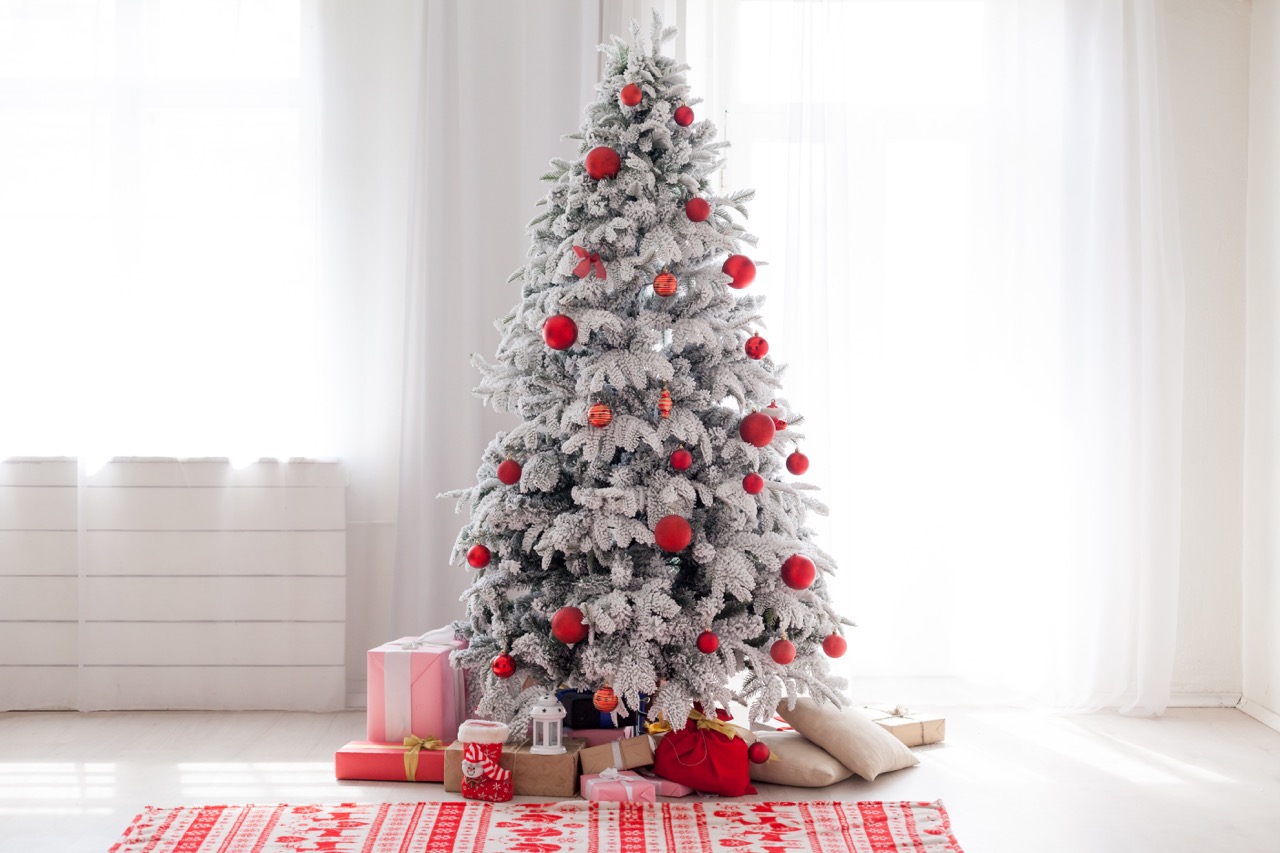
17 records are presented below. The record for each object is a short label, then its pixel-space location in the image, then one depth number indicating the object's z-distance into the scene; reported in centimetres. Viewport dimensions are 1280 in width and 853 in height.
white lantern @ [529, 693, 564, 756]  276
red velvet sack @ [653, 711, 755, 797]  272
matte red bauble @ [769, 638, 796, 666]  271
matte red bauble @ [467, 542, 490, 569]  281
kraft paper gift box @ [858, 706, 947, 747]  313
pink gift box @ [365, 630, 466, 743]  294
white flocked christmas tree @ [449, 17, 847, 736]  270
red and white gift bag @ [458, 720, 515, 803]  267
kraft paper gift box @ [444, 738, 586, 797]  272
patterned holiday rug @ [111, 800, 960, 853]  240
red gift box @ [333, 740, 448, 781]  283
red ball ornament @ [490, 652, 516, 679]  273
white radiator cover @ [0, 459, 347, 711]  357
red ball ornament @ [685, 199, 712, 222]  276
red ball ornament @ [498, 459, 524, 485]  280
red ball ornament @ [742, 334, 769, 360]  283
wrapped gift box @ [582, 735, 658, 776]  276
